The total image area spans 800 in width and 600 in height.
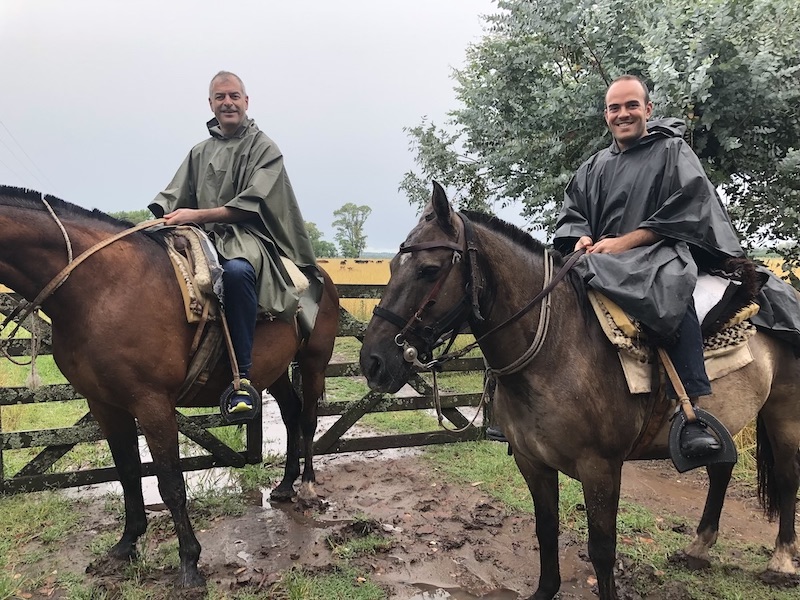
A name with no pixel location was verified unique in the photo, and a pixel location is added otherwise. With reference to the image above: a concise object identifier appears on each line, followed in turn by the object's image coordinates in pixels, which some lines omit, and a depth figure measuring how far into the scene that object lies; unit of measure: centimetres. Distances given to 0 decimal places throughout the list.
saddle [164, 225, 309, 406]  312
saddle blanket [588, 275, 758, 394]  241
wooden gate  413
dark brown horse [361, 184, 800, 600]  217
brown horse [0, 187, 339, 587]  281
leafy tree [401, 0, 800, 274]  459
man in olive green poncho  329
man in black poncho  239
